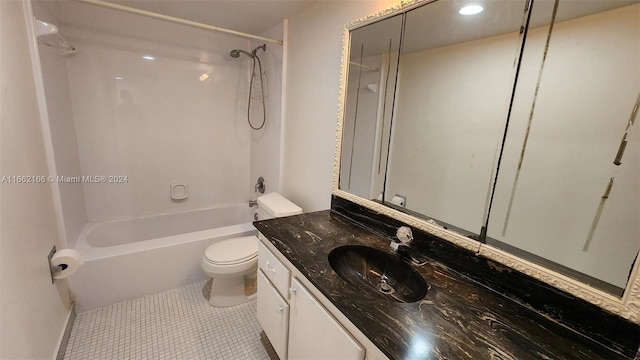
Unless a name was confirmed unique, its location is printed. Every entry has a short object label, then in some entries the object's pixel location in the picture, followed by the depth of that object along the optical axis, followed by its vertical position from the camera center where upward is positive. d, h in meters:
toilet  1.87 -0.99
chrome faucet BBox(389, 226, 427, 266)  1.16 -0.53
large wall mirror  0.75 +0.03
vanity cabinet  0.90 -0.78
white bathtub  1.85 -1.10
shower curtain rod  1.55 +0.66
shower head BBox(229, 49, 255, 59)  2.61 +0.71
